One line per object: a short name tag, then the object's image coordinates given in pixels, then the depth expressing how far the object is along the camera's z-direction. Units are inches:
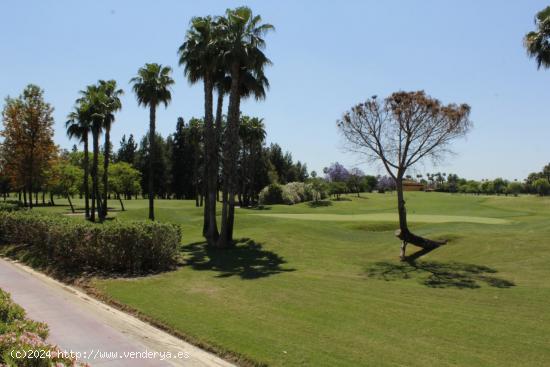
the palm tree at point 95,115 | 1534.2
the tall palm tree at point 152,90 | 1323.8
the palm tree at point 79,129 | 1627.0
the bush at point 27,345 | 188.9
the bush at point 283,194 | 2578.7
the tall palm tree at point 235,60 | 904.3
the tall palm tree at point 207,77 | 974.4
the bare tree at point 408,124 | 810.2
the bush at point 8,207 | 1163.1
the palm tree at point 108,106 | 1566.2
